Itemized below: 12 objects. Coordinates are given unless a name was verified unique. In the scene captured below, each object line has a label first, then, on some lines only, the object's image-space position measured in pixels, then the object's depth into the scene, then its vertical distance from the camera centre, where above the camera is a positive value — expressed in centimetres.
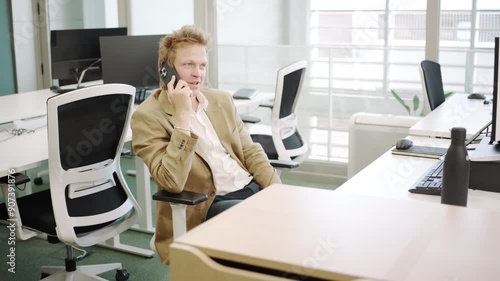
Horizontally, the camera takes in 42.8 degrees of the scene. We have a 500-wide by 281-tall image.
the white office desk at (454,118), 310 -41
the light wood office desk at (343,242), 119 -41
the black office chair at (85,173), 273 -58
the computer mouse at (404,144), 275 -44
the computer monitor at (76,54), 446 -8
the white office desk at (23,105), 386 -41
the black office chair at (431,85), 384 -27
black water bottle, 177 -35
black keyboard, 213 -49
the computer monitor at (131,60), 426 -11
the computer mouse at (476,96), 408 -35
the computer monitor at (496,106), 219 -22
